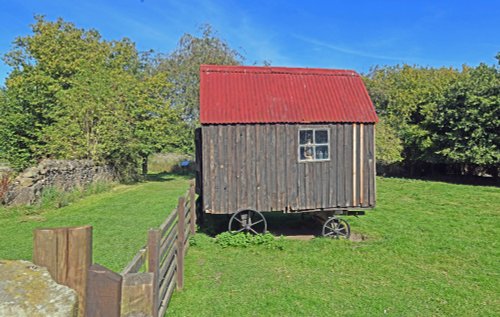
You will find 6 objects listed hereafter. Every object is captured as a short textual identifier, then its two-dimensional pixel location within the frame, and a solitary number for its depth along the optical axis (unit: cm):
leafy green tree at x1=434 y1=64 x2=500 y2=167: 2202
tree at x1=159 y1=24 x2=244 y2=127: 2806
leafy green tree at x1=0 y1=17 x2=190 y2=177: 2089
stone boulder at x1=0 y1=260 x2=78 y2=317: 143
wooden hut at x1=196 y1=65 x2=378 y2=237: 988
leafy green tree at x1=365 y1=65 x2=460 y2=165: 2631
